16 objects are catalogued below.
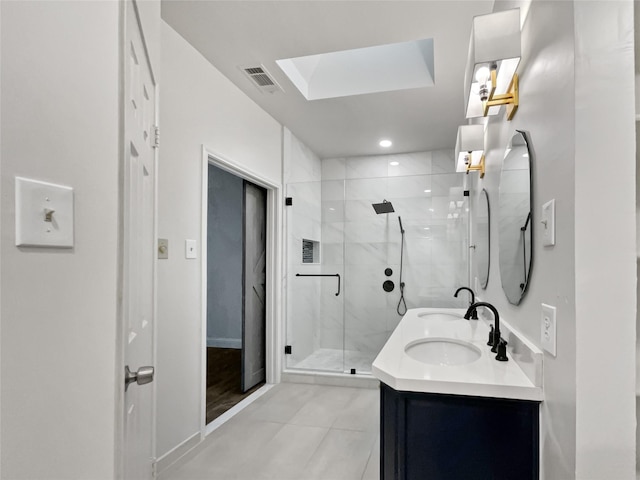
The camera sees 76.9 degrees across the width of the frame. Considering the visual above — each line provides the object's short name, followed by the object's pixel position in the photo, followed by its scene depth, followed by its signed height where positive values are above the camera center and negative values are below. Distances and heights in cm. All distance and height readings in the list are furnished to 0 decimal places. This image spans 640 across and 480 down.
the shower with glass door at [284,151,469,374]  410 -20
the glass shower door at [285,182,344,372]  422 -45
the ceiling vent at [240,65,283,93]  290 +122
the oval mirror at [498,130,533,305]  141 +9
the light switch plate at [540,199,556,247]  108 +5
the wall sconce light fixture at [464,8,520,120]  139 +65
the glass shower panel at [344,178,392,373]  422 -34
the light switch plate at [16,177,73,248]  53 +4
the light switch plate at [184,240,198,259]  253 -6
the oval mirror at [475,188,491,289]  252 +3
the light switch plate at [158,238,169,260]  227 -5
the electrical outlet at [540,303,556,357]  109 -25
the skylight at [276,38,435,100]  316 +139
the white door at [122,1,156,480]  92 -1
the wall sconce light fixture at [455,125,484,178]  242 +57
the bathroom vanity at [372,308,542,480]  125 -57
